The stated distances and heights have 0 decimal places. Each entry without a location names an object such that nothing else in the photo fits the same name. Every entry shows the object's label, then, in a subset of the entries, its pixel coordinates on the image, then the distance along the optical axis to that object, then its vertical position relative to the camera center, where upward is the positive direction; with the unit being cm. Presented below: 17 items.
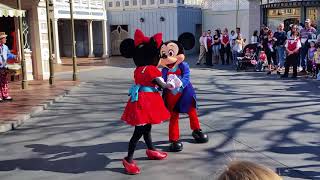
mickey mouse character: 616 -68
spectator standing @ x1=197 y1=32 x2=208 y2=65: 1947 -29
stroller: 1652 -76
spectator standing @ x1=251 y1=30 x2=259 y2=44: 1808 +6
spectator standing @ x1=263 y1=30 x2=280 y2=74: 1598 -31
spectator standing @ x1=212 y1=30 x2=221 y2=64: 1995 -17
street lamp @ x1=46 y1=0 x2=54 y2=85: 1393 -56
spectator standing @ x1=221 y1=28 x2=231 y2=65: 1972 -22
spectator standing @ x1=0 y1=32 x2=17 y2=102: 1049 -61
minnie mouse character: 536 -64
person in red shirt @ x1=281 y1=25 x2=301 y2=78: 1355 -34
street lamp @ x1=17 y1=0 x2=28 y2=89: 1262 -67
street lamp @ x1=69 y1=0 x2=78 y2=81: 1507 -78
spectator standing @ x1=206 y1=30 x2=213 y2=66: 1931 -46
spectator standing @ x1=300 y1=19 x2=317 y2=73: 1504 +3
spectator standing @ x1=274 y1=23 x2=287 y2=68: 1580 -11
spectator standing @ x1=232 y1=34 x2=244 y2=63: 1822 -21
